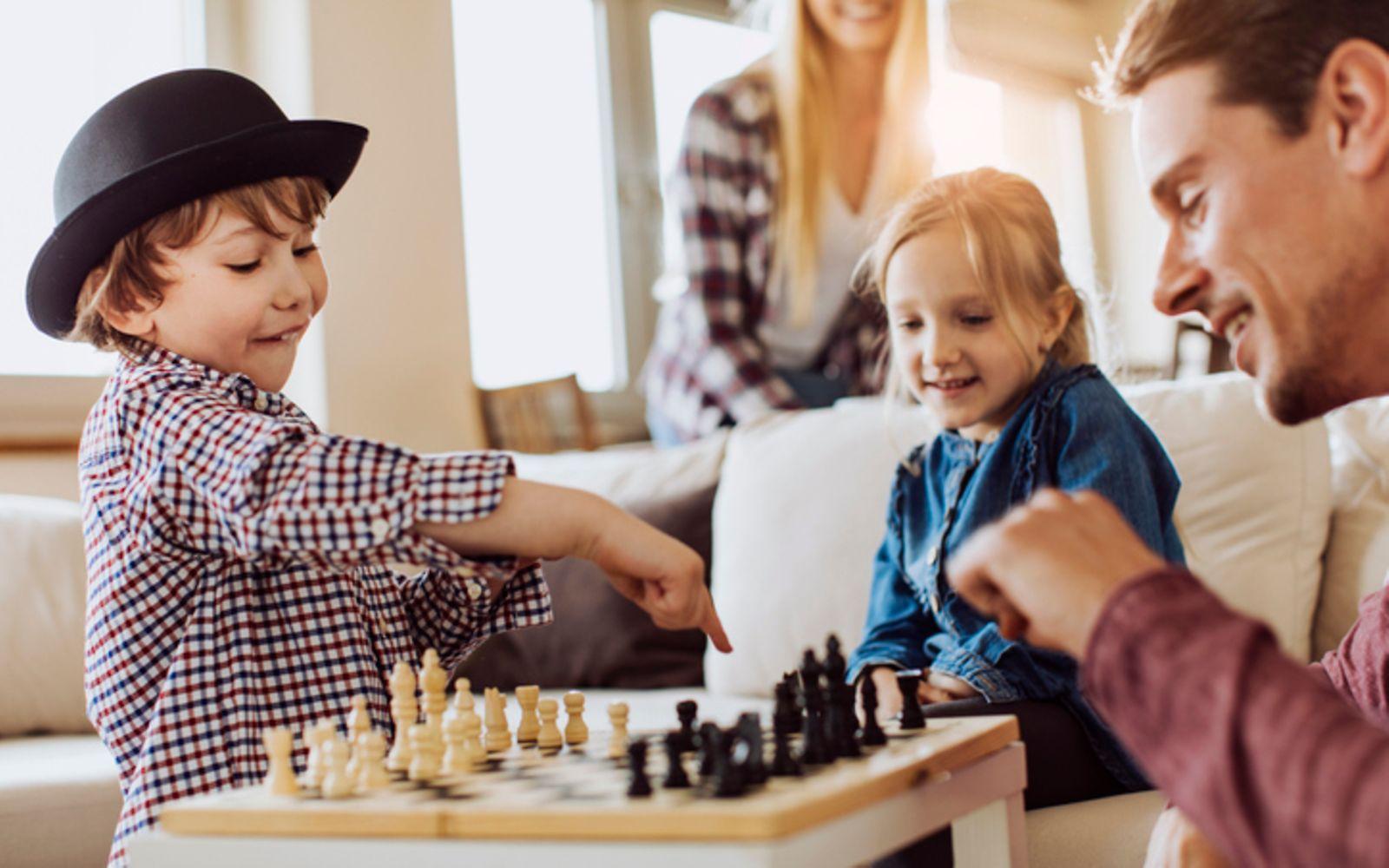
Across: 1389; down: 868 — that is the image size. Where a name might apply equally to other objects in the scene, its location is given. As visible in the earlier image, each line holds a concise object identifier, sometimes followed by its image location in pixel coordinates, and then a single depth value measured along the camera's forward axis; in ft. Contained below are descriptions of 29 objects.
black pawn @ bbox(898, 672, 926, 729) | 3.71
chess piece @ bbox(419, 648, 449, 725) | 3.59
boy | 3.51
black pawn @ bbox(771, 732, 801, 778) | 3.01
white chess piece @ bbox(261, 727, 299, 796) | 3.16
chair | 12.97
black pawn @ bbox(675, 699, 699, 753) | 3.46
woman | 9.78
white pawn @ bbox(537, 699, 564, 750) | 3.76
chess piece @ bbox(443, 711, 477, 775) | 3.39
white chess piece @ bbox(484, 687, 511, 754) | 3.78
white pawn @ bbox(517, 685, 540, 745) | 3.85
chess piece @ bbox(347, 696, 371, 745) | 3.43
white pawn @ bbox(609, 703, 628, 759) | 3.53
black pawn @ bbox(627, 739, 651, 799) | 2.86
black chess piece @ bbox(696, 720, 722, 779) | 2.95
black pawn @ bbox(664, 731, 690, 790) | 2.91
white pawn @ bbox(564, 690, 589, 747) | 3.82
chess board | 2.64
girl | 5.19
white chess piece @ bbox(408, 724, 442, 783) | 3.27
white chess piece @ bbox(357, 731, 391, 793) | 3.16
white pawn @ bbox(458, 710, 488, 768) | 3.44
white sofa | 6.21
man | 2.29
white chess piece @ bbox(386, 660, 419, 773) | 3.54
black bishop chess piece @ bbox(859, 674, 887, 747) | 3.45
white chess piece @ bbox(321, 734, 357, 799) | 3.08
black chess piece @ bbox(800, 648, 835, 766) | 3.18
